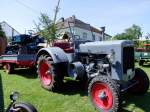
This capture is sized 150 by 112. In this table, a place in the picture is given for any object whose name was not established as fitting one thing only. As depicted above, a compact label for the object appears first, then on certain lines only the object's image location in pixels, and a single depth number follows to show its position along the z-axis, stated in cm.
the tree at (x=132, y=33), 2191
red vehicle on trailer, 490
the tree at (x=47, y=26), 1068
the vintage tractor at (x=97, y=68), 289
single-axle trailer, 488
